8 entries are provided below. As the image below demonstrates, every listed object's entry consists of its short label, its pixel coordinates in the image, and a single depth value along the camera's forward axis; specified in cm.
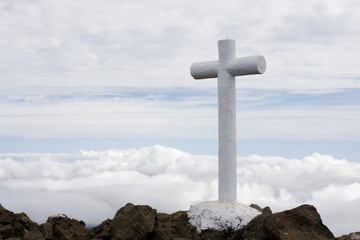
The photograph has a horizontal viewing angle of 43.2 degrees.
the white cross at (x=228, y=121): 1402
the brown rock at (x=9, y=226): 1231
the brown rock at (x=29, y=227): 1234
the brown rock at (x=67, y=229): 1284
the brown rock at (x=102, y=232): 1228
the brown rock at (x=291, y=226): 1151
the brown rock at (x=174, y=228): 1257
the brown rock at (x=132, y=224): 1190
